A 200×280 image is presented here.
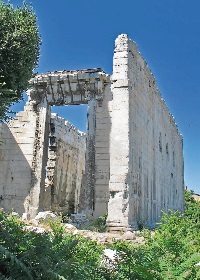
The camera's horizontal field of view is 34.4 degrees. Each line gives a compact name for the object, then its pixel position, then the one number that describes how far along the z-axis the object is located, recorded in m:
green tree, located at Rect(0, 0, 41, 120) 9.24
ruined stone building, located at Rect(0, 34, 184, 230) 9.59
